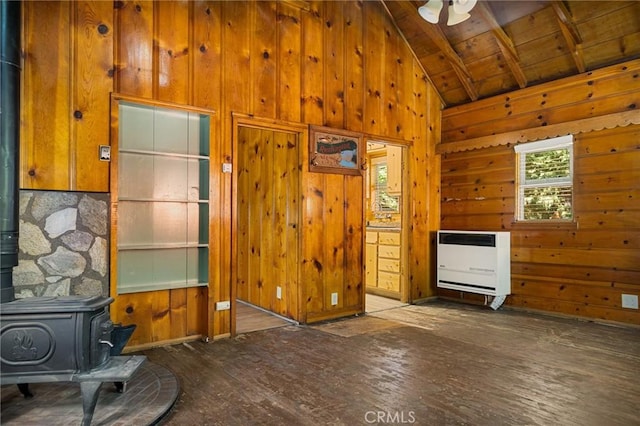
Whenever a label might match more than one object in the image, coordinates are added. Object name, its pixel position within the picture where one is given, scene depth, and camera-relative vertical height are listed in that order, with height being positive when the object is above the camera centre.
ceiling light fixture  3.09 +1.68
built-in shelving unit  3.22 +0.16
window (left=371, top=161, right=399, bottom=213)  6.92 +0.41
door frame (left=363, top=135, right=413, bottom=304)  5.18 -0.13
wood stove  1.95 -0.65
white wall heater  4.64 -0.57
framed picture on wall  4.22 +0.73
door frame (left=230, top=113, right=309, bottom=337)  3.62 +0.67
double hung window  4.36 +0.42
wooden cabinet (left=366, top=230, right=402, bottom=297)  5.50 -0.68
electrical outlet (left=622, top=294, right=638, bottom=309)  3.83 -0.83
